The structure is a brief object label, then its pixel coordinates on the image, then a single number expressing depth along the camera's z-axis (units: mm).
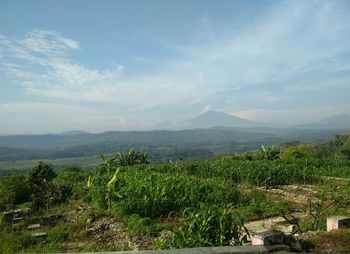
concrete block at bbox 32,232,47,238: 9920
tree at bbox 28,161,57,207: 15711
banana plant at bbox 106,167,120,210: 12921
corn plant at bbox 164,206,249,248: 5521
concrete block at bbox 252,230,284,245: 4679
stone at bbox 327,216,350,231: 5980
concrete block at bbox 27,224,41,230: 11680
